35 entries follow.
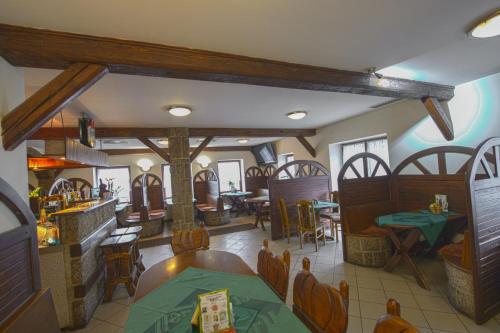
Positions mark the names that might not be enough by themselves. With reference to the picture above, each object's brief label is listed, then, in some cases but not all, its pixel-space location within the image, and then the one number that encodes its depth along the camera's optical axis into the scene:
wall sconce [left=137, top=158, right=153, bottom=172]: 7.45
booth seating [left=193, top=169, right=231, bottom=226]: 6.33
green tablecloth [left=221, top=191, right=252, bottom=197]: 7.32
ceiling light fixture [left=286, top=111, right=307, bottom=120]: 4.12
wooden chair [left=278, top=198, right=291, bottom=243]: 4.58
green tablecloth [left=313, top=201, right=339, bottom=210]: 4.19
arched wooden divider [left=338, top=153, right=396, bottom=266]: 3.39
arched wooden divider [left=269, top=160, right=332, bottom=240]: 4.96
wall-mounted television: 8.16
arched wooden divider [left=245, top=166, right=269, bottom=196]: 8.73
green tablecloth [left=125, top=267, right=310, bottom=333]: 1.07
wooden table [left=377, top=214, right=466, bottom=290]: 2.66
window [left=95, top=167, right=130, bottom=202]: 7.36
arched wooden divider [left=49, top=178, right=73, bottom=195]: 4.30
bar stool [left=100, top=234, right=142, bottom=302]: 2.77
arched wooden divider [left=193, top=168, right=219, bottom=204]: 7.75
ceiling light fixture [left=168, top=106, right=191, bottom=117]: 3.24
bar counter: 2.30
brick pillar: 4.73
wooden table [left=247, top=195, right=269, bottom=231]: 5.90
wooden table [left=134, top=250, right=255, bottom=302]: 1.60
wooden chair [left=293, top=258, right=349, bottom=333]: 0.97
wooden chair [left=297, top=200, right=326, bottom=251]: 4.02
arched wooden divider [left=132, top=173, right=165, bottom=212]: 6.81
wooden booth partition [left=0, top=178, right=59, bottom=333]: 1.30
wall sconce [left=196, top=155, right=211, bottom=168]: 8.17
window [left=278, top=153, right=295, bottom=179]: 7.65
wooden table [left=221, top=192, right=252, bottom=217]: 7.74
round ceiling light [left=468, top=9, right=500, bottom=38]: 1.60
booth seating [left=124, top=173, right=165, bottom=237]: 5.63
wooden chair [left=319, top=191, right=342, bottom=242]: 4.34
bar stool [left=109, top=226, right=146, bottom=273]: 3.27
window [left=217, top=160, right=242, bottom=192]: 8.70
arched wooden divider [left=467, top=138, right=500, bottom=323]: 2.00
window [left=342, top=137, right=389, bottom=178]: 4.63
